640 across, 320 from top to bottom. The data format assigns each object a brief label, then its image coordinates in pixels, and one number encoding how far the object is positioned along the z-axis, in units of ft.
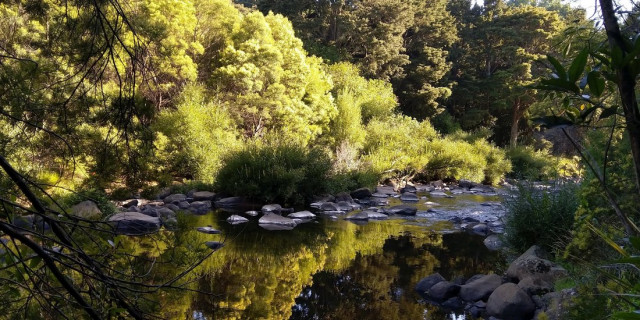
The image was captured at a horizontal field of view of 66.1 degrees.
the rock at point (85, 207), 29.07
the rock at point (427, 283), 20.88
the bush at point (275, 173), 41.45
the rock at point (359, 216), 37.06
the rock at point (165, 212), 32.75
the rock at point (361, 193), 47.78
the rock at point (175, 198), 39.46
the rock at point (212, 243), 25.66
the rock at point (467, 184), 60.49
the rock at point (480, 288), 19.72
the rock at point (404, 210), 39.40
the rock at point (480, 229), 32.89
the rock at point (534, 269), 19.22
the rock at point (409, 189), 53.98
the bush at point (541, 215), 21.86
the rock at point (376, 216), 37.78
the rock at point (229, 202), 40.27
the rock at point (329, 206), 40.98
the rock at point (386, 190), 51.50
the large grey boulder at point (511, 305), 17.54
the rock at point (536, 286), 18.86
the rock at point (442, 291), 19.97
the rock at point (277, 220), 33.86
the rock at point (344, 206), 41.69
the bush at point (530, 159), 75.56
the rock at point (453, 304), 19.24
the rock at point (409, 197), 47.81
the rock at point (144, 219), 27.71
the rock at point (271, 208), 38.35
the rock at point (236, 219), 33.46
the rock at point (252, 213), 36.87
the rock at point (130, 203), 37.85
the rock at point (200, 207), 37.23
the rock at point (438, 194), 50.78
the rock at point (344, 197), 44.78
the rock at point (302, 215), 36.68
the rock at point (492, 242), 28.28
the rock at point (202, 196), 41.41
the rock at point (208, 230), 29.12
